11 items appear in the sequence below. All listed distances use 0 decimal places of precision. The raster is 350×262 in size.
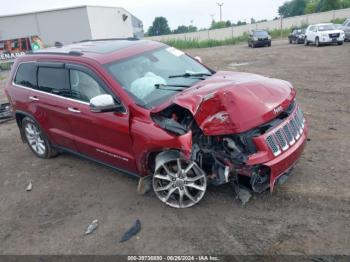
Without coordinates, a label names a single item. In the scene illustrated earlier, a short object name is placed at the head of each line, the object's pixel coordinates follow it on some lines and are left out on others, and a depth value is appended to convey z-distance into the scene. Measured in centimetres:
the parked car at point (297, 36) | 2815
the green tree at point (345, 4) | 6394
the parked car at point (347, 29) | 2333
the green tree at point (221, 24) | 9434
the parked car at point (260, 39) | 3058
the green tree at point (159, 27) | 10162
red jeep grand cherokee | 388
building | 3594
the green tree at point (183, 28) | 10756
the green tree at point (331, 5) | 6322
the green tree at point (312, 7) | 7767
